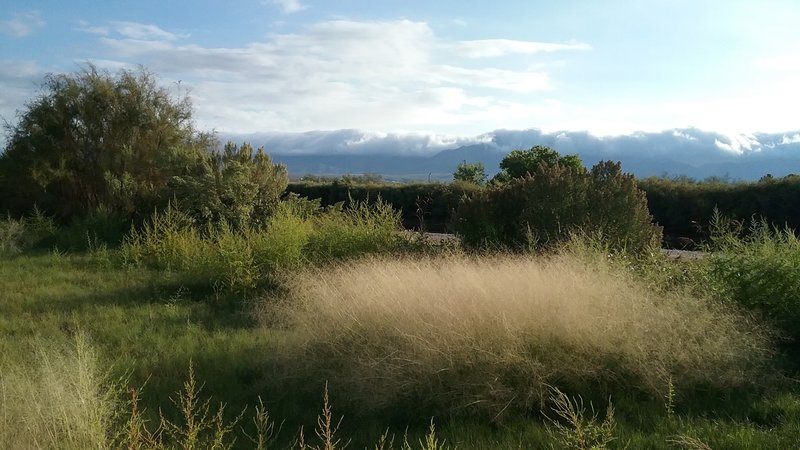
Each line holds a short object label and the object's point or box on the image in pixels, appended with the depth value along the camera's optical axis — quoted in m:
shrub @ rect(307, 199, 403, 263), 10.96
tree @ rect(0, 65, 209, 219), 18.39
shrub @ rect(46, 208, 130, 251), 14.92
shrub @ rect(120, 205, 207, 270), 11.91
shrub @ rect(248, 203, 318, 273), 10.59
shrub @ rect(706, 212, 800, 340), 6.54
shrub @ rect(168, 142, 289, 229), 14.08
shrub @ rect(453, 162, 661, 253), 9.43
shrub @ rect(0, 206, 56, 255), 14.58
